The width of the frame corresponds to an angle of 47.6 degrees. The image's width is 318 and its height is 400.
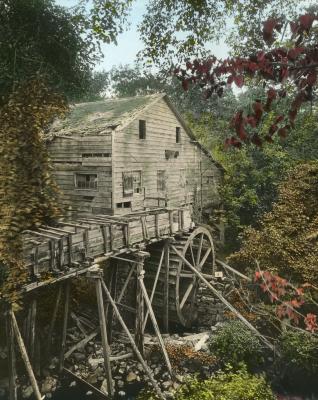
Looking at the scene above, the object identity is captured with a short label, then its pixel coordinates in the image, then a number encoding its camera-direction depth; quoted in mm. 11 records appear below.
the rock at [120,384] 12258
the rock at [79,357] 13416
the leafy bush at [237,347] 12719
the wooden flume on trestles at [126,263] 9312
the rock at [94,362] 12995
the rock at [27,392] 11566
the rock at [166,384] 12016
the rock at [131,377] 12548
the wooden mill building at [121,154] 16891
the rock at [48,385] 11896
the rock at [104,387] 11821
